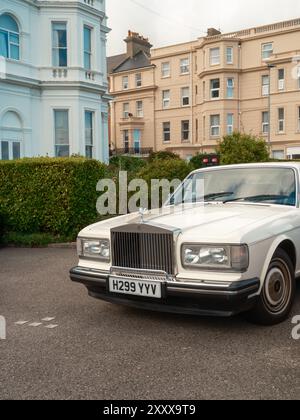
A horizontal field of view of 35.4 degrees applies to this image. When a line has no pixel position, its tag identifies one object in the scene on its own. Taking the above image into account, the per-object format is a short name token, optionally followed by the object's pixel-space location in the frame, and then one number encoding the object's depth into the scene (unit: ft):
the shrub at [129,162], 74.13
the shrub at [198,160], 97.35
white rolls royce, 13.94
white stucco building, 64.85
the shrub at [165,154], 104.68
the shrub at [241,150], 55.67
